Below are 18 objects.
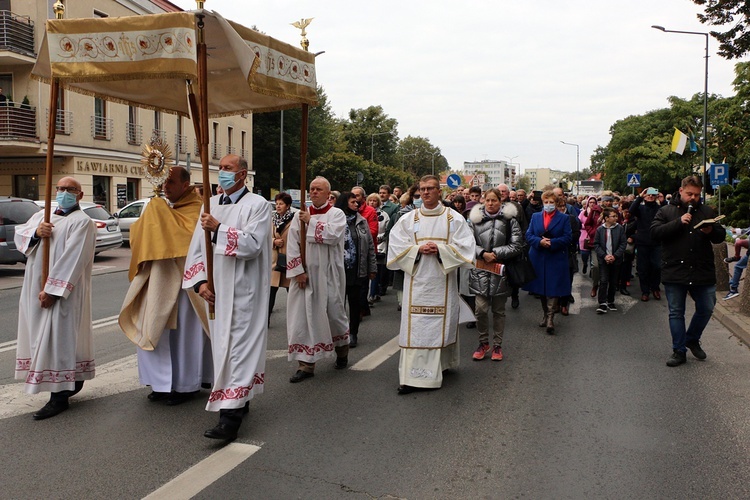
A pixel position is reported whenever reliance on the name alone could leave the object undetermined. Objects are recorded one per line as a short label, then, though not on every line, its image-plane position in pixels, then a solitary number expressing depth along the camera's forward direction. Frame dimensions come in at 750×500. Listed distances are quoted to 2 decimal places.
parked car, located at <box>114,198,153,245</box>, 23.14
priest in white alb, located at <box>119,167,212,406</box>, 5.43
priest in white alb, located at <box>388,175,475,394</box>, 6.04
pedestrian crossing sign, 29.12
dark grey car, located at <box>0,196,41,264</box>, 14.84
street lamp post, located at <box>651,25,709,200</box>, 26.86
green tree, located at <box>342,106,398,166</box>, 73.69
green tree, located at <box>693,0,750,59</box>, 11.27
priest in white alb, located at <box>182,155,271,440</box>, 4.78
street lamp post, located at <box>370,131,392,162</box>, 69.15
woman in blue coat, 8.98
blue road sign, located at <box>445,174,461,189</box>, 22.60
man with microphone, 6.88
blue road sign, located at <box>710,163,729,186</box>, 20.89
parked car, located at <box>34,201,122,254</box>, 18.53
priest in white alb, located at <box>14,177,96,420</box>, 5.24
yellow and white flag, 21.78
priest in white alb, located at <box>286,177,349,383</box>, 6.44
